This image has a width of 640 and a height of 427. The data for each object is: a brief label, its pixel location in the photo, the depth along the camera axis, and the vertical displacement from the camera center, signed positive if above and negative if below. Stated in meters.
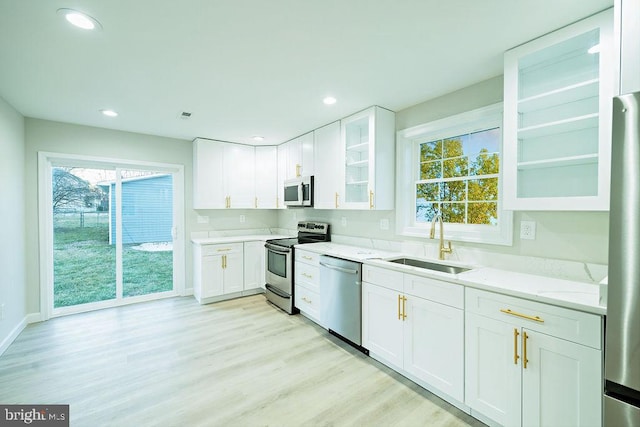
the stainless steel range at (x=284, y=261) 3.78 -0.73
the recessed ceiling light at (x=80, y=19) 1.59 +1.12
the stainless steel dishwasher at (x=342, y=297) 2.73 -0.91
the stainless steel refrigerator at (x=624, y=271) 1.13 -0.25
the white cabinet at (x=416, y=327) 1.94 -0.93
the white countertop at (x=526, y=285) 1.44 -0.46
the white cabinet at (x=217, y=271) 4.12 -0.95
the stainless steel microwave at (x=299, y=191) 3.94 +0.27
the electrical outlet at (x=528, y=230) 2.10 -0.15
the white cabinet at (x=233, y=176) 4.37 +0.56
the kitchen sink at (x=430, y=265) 2.47 -0.53
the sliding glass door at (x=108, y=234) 3.76 -0.37
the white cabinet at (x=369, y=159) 3.01 +0.58
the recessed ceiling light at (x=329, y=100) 2.84 +1.13
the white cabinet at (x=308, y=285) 3.33 -0.94
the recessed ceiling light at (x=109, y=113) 3.20 +1.11
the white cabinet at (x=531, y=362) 1.39 -0.85
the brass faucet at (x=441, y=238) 2.54 -0.25
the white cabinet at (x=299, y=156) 4.04 +0.81
